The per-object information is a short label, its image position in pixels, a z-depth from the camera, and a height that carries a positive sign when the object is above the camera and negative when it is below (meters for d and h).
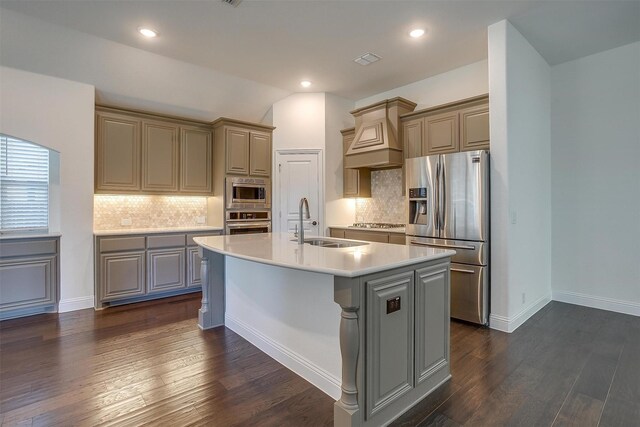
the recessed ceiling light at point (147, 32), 3.40 +1.95
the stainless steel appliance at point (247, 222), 5.00 -0.12
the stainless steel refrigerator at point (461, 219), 3.33 -0.05
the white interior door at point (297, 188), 5.32 +0.44
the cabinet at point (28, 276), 3.48 -0.68
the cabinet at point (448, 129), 3.72 +1.07
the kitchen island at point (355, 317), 1.74 -0.68
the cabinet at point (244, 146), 5.01 +1.09
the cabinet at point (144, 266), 4.00 -0.69
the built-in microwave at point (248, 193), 5.01 +0.34
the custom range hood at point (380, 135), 4.51 +1.14
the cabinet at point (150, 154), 4.29 +0.86
